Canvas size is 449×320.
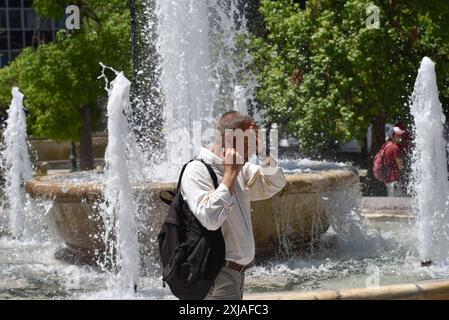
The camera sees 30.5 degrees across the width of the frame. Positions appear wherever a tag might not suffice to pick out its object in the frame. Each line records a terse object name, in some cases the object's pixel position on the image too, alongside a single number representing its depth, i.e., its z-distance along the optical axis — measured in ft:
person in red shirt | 39.65
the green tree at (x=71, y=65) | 64.23
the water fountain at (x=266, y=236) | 22.16
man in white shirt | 12.04
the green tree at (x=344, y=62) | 49.01
